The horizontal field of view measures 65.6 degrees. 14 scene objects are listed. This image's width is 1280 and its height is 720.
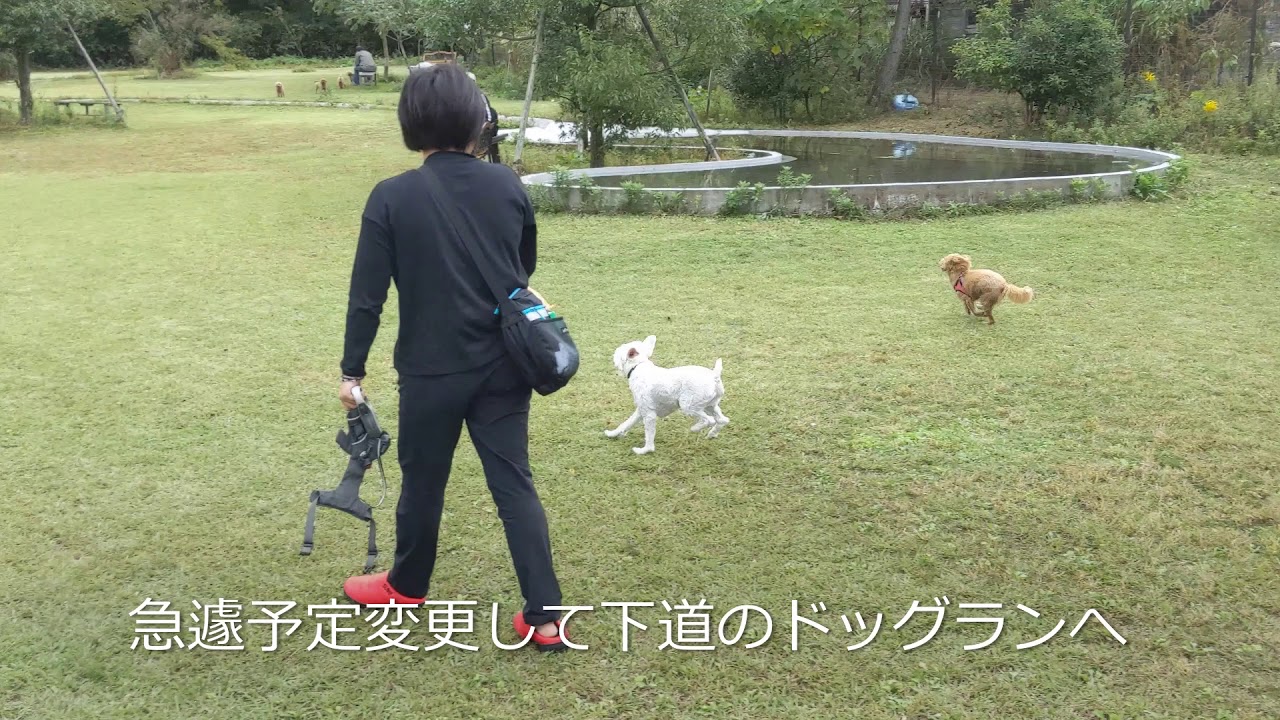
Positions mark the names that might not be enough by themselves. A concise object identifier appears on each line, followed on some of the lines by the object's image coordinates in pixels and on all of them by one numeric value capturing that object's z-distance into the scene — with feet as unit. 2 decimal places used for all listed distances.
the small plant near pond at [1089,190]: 32.09
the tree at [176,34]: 123.65
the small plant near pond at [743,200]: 31.30
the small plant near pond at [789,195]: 31.40
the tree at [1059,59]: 47.29
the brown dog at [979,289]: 19.49
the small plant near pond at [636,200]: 32.22
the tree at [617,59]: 37.37
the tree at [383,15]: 89.81
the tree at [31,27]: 57.67
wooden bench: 68.44
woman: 8.57
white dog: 13.61
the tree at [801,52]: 56.34
